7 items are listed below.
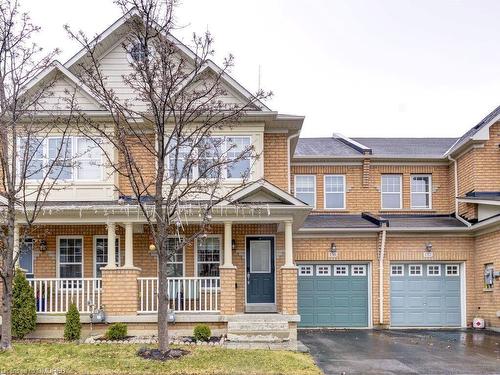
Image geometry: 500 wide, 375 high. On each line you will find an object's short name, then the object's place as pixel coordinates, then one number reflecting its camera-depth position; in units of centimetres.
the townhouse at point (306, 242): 1530
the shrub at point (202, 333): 1401
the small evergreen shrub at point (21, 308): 1431
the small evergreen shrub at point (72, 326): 1416
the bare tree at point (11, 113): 1216
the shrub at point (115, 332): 1402
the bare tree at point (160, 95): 1134
